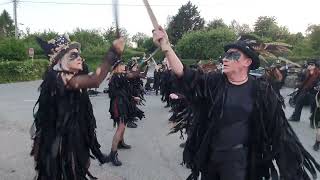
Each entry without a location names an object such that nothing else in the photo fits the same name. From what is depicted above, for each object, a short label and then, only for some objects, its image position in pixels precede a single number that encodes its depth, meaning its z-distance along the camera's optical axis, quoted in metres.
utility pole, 29.07
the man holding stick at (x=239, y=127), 2.35
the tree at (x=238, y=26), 43.84
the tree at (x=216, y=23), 40.26
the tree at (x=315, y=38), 24.31
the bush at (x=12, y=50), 20.08
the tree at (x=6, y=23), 47.74
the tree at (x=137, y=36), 38.13
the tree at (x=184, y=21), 37.68
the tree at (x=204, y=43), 26.18
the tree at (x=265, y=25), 32.85
